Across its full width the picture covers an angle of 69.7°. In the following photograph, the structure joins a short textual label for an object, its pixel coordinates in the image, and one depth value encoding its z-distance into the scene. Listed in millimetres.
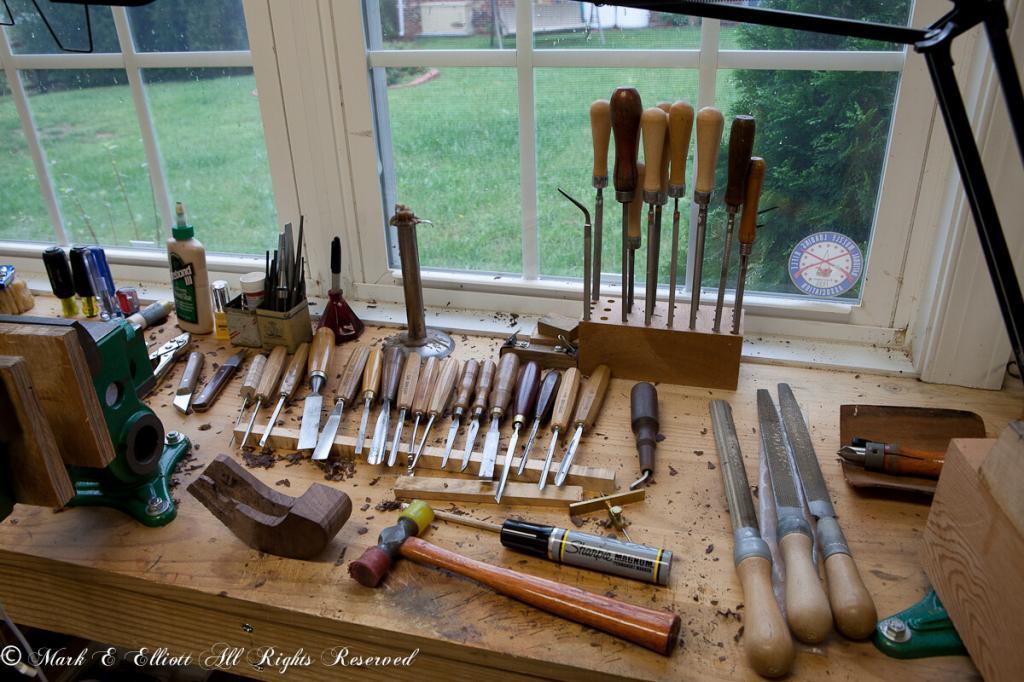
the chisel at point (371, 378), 1113
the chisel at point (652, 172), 981
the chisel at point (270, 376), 1133
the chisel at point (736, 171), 965
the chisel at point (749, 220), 1015
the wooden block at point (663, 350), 1121
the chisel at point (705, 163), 979
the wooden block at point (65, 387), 758
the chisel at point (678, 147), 969
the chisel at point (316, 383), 1040
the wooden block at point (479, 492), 909
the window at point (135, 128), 1397
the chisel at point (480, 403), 1007
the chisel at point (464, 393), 1044
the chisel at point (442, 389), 1073
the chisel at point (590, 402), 1009
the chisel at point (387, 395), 1000
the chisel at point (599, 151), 1021
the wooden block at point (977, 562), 613
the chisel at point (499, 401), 966
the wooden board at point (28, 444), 693
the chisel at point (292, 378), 1117
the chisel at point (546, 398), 1051
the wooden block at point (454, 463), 928
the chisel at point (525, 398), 1012
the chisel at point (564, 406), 1012
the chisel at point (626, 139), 988
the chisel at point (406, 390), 1017
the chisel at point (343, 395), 1012
